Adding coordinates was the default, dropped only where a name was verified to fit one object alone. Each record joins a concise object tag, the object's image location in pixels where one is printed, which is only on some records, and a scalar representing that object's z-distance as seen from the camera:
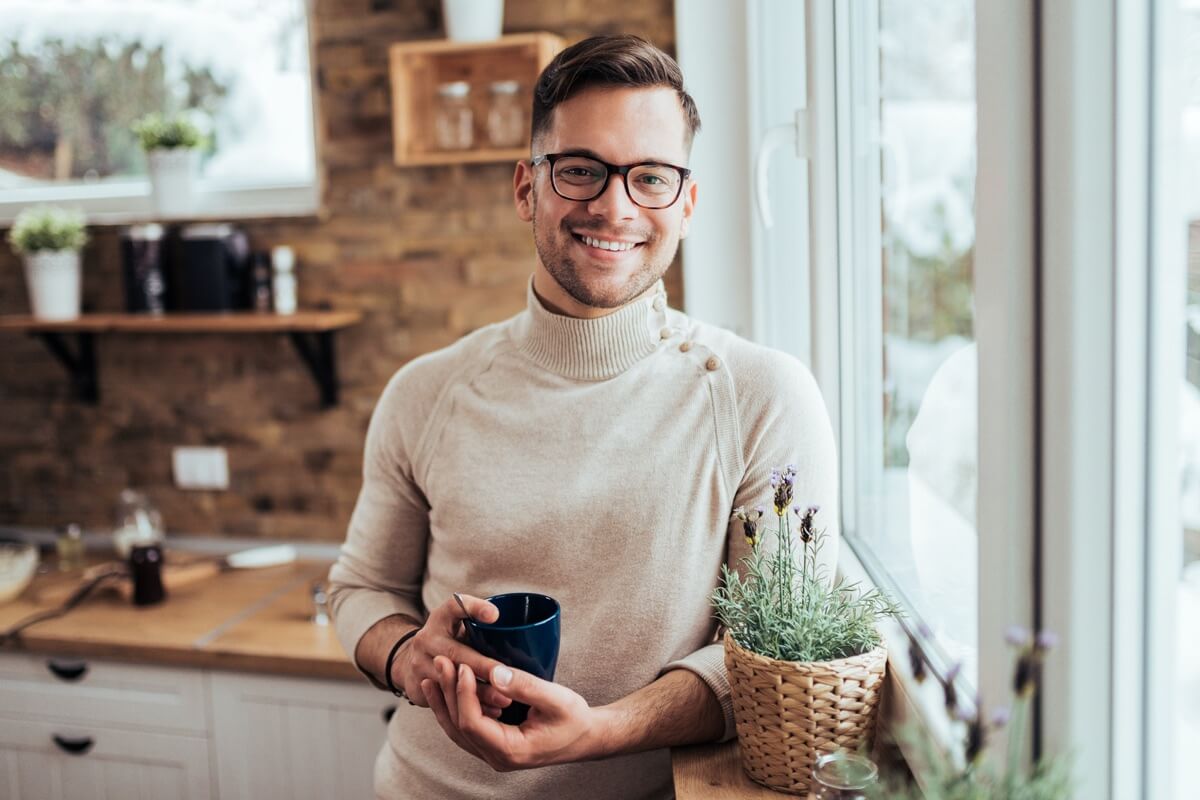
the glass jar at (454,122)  2.33
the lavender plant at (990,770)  0.60
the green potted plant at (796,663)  1.00
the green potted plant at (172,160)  2.56
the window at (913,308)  1.08
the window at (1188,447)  0.66
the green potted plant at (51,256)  2.60
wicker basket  0.99
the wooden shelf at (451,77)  2.28
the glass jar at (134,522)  2.57
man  1.30
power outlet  2.72
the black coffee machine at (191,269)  2.54
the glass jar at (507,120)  2.31
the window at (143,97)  2.63
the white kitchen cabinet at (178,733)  2.12
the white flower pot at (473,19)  2.24
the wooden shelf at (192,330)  2.47
